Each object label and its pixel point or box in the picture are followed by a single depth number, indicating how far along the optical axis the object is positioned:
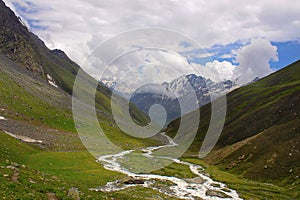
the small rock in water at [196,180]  57.92
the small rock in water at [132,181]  48.53
